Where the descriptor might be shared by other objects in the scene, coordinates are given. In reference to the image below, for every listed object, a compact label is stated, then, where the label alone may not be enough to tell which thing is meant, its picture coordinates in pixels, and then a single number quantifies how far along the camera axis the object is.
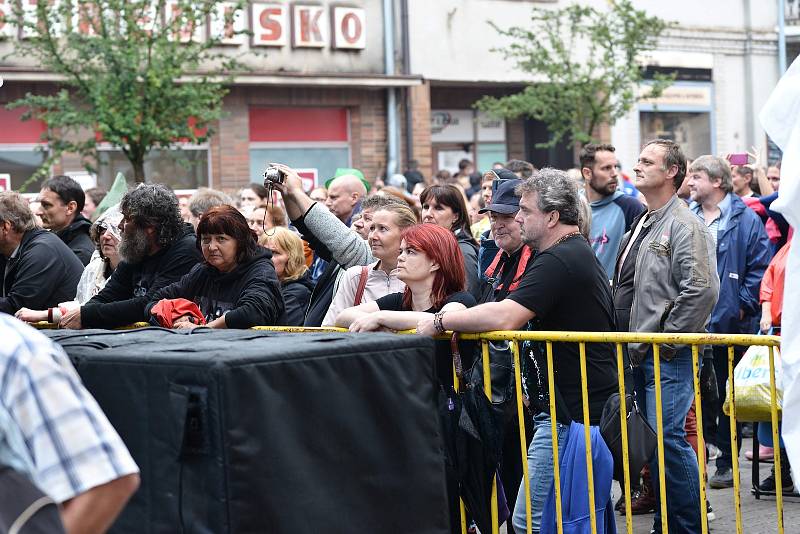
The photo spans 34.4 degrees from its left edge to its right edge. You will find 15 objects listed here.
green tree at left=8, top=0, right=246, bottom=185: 15.78
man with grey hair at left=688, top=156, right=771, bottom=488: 8.63
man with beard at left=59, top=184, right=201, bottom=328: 6.98
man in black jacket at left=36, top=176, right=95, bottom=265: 9.22
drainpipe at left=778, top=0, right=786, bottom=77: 28.55
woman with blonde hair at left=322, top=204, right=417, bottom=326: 6.45
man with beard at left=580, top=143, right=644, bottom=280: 8.43
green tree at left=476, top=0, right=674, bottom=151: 22.55
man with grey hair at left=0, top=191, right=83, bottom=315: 7.96
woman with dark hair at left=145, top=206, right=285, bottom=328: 6.44
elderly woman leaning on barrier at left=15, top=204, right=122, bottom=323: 7.85
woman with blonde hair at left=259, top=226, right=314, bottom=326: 8.15
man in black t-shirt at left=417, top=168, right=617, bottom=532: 5.06
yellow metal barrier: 4.82
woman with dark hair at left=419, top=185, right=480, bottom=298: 7.82
